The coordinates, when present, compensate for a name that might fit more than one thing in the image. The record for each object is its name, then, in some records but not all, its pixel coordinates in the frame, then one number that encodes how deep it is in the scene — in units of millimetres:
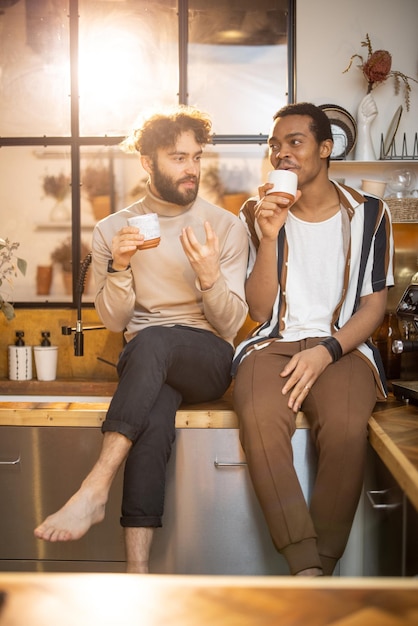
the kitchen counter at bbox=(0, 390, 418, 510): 2016
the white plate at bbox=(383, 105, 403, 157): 2984
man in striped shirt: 2033
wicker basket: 2822
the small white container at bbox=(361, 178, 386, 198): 2889
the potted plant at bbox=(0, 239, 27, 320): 3150
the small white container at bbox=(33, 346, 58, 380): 3057
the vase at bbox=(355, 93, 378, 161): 2943
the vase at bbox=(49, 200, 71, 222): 3182
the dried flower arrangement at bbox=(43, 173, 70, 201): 3180
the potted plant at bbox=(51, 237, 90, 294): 3193
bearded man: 1986
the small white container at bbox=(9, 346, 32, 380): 3045
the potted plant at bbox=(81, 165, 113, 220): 3164
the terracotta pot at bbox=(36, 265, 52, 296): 3209
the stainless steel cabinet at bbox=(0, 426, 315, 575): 2336
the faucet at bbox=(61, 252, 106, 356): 2844
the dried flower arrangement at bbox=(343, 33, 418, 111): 2910
